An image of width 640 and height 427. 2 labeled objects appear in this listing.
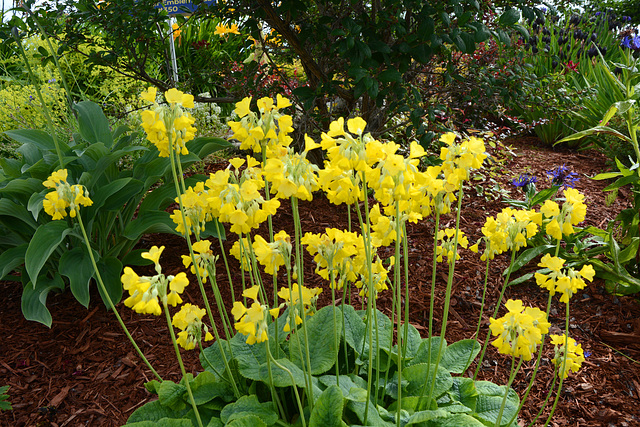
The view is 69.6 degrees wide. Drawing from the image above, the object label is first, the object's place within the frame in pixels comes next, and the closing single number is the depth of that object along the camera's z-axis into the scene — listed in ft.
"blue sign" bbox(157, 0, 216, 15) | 9.26
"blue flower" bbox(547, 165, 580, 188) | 10.43
